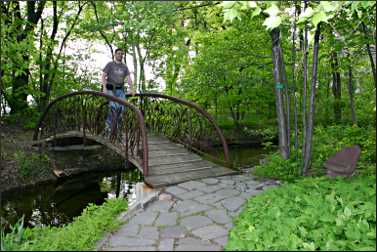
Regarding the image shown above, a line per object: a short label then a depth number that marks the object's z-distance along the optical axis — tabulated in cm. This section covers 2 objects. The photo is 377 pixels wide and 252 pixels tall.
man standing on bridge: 672
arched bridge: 559
